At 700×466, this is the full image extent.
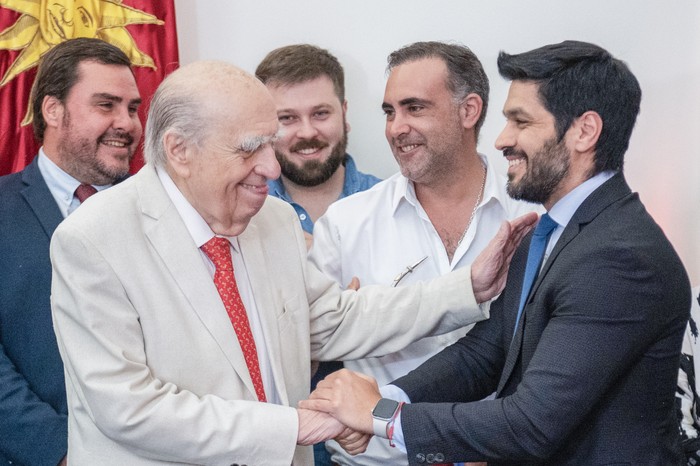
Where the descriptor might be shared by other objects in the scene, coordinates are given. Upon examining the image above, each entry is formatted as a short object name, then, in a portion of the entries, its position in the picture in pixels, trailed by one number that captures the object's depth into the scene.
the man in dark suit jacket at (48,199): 2.93
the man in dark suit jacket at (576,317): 2.24
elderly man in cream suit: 2.22
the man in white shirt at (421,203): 3.16
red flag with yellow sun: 3.71
